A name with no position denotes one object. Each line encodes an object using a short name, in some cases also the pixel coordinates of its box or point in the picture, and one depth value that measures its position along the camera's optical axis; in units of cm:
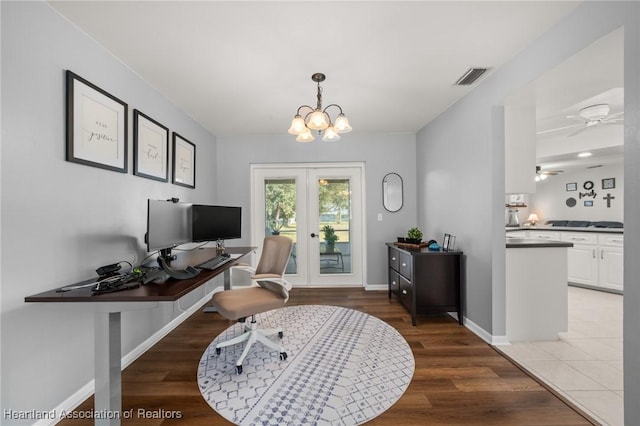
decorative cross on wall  476
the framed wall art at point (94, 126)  165
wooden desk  134
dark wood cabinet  291
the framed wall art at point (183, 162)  291
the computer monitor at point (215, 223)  271
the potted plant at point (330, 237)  428
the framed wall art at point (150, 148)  225
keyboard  207
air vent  229
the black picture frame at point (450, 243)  305
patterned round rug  161
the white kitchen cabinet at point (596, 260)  387
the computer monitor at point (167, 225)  187
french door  423
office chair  208
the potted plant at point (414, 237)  338
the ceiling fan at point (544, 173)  530
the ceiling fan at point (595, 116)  276
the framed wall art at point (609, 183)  472
